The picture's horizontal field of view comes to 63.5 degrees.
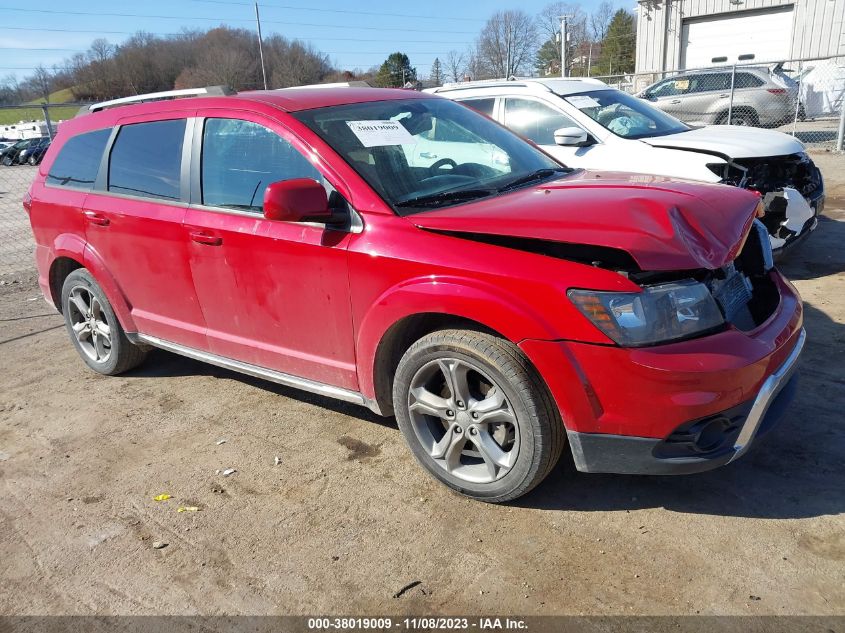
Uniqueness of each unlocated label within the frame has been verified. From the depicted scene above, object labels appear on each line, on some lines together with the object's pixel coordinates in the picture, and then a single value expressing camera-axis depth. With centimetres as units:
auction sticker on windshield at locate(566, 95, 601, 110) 695
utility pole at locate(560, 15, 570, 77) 2967
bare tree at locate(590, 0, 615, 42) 5856
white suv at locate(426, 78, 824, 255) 590
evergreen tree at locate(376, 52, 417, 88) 6644
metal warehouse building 2608
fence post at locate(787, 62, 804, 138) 1429
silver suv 1481
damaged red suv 255
